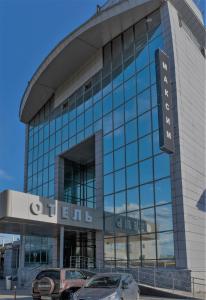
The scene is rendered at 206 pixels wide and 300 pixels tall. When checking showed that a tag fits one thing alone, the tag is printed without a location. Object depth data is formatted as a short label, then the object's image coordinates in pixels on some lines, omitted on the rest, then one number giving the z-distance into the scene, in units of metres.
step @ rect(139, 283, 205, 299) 18.41
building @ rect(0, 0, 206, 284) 23.11
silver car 12.09
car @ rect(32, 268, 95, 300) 14.80
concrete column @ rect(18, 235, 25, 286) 26.85
